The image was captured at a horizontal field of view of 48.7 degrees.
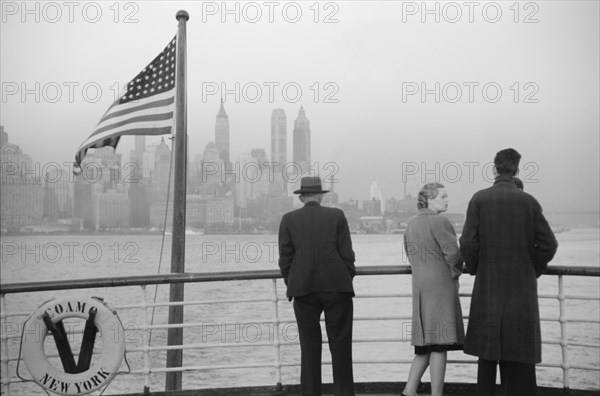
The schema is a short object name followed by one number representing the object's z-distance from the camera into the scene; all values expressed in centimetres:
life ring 461
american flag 724
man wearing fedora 435
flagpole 634
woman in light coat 432
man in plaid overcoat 399
